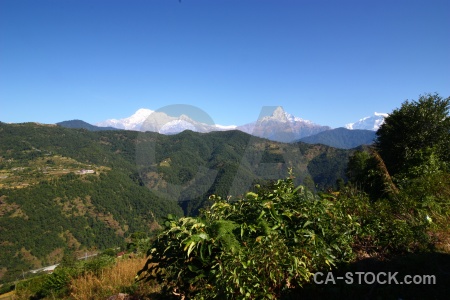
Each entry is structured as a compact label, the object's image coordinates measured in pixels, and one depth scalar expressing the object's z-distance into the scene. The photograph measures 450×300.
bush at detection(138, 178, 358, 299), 2.10
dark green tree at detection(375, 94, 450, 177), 17.25
